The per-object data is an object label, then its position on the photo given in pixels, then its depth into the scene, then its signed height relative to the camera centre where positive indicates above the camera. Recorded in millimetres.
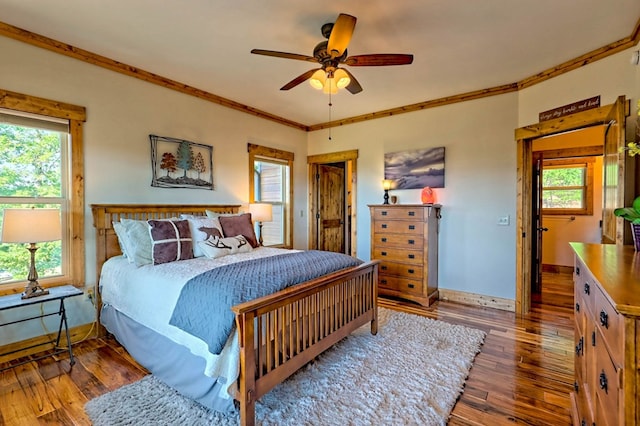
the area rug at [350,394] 1797 -1241
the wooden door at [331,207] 5562 +15
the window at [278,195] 4984 +218
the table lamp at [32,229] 2150 -151
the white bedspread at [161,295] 1678 -670
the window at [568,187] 5129 +360
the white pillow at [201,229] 2893 -209
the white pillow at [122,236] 2715 -254
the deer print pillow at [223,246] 2840 -371
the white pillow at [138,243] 2569 -301
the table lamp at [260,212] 4133 -55
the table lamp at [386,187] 4358 +296
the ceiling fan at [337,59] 1992 +1110
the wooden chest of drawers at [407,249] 3805 -542
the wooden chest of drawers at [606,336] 842 -453
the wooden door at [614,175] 2260 +257
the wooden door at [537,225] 4094 -240
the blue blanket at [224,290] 1673 -505
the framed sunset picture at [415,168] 4125 +563
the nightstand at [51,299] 2213 -687
